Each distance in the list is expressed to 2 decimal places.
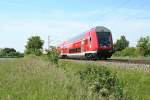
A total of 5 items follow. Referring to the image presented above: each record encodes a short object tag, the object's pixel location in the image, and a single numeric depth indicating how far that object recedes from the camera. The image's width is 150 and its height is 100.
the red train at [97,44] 16.23
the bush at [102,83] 4.59
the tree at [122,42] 60.57
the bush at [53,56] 14.14
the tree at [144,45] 40.80
